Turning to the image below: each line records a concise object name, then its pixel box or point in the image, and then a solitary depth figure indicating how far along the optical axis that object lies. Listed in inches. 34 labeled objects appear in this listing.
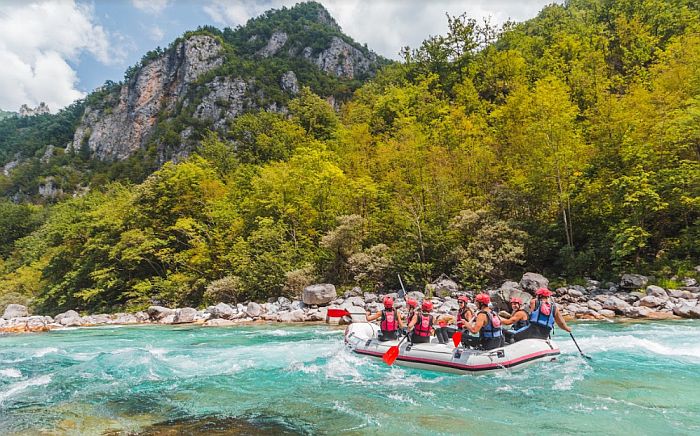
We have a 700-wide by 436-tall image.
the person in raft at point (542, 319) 349.4
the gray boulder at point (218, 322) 715.7
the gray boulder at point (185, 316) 781.9
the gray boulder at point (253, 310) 761.6
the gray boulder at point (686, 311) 500.4
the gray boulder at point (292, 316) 708.7
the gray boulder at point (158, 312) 839.3
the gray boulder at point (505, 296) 606.2
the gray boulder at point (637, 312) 530.0
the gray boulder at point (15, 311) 1052.8
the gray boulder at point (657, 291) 569.0
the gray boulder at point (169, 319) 793.6
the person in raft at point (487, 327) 340.2
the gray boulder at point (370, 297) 764.6
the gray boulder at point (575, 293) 632.4
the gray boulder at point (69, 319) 850.6
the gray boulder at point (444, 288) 731.4
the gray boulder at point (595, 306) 569.6
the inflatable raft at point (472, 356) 329.7
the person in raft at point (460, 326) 361.7
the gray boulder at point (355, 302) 732.7
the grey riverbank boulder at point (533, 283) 649.6
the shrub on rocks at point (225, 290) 892.0
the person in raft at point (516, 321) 358.6
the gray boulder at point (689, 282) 593.0
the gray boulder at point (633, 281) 617.3
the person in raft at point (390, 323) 407.8
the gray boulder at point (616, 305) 554.3
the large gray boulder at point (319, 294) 770.8
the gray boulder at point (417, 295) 712.4
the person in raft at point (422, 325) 377.7
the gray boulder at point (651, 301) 548.4
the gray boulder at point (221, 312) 774.8
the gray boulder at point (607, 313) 551.2
